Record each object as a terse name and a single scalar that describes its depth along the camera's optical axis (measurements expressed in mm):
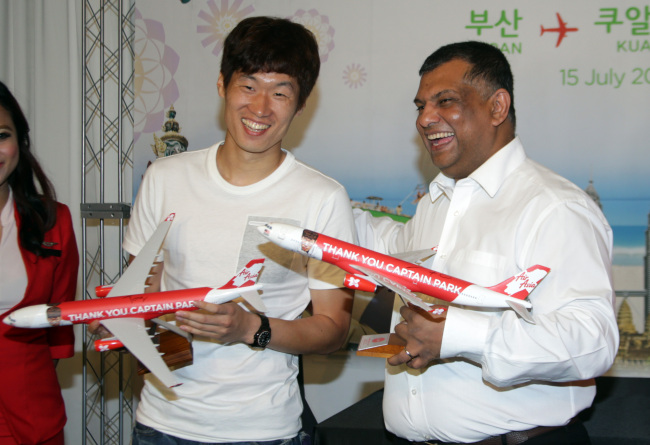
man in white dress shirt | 1928
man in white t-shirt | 2219
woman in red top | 2645
